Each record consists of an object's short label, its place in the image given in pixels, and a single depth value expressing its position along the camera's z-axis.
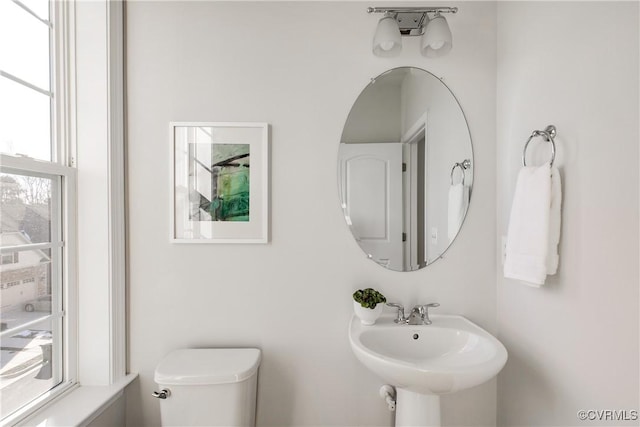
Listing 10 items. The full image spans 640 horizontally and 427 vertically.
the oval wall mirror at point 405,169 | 1.51
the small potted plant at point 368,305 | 1.38
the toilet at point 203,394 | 1.26
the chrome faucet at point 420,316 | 1.43
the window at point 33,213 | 1.13
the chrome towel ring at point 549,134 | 1.12
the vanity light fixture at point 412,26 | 1.36
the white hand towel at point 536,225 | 1.10
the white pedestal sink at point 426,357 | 1.05
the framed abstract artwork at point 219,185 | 1.49
